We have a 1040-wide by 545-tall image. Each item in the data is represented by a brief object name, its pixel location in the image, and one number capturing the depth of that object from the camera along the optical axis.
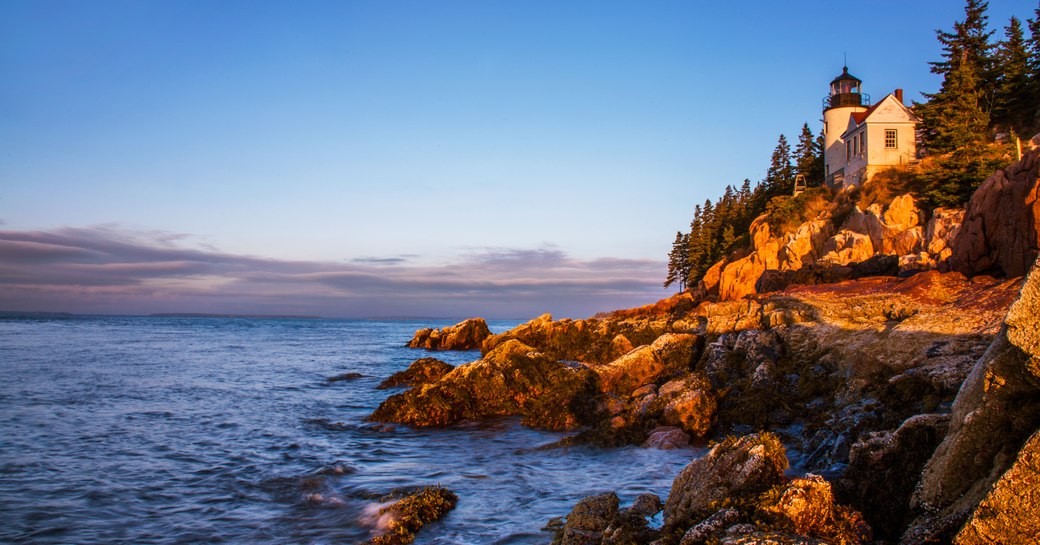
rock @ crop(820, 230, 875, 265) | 35.19
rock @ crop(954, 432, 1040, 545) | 4.22
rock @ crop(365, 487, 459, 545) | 8.47
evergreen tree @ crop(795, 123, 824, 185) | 57.97
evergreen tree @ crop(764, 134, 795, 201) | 58.53
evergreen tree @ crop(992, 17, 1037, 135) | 42.25
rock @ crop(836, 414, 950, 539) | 5.88
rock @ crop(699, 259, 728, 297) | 47.28
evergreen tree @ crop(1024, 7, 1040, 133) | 40.78
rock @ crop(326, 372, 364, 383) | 28.72
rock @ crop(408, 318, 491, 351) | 49.38
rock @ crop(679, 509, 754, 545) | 5.30
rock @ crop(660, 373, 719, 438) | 13.82
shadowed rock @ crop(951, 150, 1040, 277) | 15.27
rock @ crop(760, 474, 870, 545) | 5.18
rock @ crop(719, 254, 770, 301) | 42.19
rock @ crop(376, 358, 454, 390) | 25.88
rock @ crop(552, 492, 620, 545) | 7.02
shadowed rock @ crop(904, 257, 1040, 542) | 4.69
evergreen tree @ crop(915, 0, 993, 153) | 37.28
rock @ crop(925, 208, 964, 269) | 28.41
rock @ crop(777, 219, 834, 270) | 41.25
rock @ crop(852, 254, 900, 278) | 24.33
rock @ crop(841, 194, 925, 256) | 33.31
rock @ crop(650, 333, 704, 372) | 18.91
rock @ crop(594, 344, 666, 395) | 18.42
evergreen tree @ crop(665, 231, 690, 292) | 76.56
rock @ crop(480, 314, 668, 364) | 26.41
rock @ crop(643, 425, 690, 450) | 12.98
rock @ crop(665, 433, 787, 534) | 6.05
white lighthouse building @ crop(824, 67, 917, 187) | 44.28
